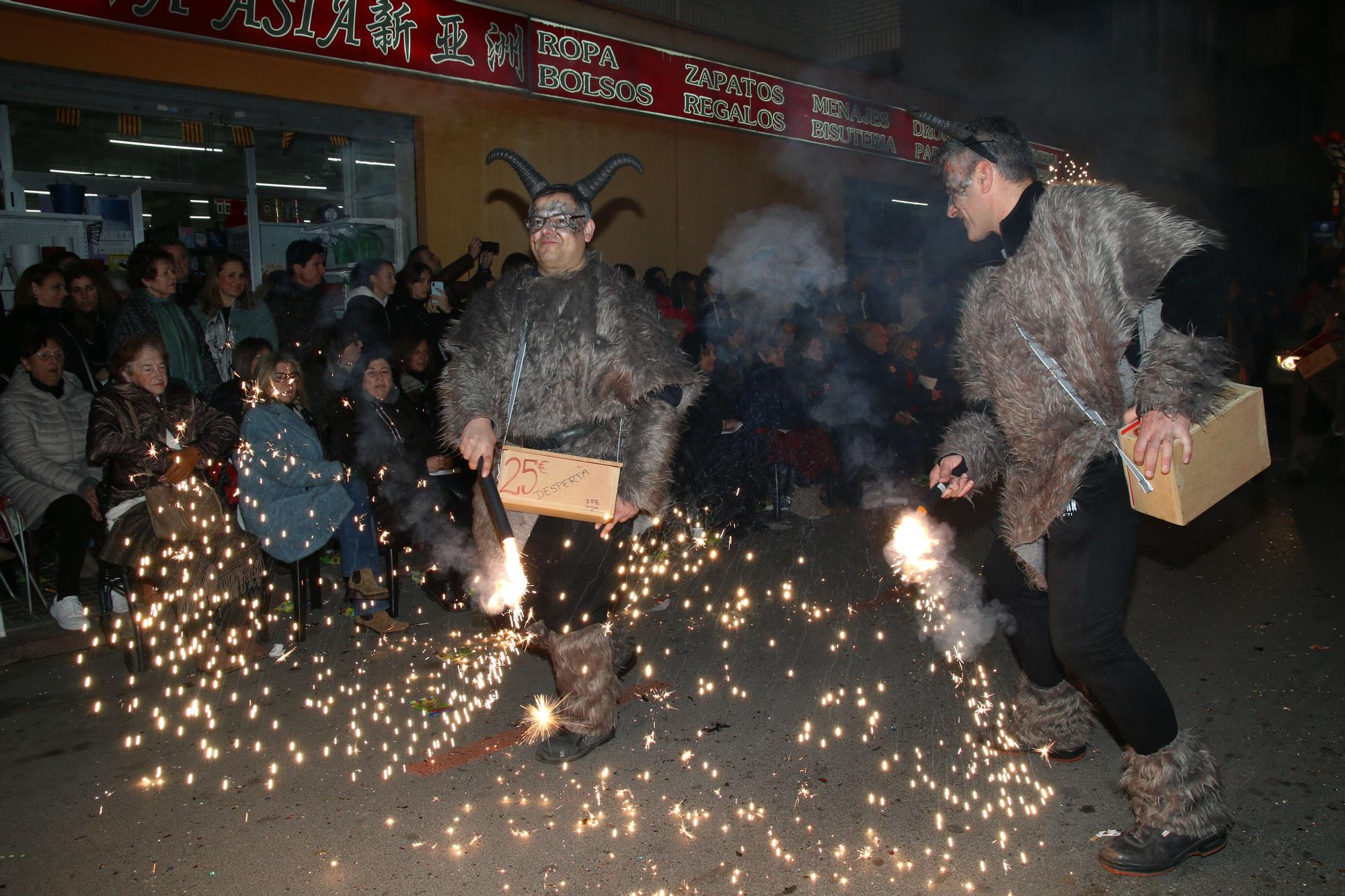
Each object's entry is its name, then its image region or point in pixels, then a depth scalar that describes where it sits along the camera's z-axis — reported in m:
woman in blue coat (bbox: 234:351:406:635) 4.93
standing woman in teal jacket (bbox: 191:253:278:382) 6.36
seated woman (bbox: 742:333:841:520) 7.44
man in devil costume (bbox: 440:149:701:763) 3.49
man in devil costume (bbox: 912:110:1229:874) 2.59
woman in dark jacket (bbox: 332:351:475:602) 5.38
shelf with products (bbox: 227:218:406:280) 9.01
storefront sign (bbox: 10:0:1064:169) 7.67
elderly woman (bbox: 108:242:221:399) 5.78
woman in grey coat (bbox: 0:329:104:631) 5.13
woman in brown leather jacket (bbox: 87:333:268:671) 4.57
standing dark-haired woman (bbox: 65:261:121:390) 6.15
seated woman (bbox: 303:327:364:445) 5.51
